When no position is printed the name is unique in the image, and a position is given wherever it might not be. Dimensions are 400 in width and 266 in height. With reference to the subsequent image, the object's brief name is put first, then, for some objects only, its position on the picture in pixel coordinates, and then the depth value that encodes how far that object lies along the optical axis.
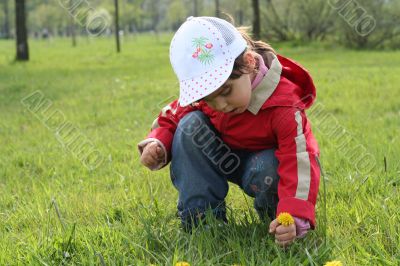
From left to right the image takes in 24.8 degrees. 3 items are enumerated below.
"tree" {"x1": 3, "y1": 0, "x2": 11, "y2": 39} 63.48
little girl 2.45
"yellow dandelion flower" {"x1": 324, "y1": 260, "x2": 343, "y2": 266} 2.16
